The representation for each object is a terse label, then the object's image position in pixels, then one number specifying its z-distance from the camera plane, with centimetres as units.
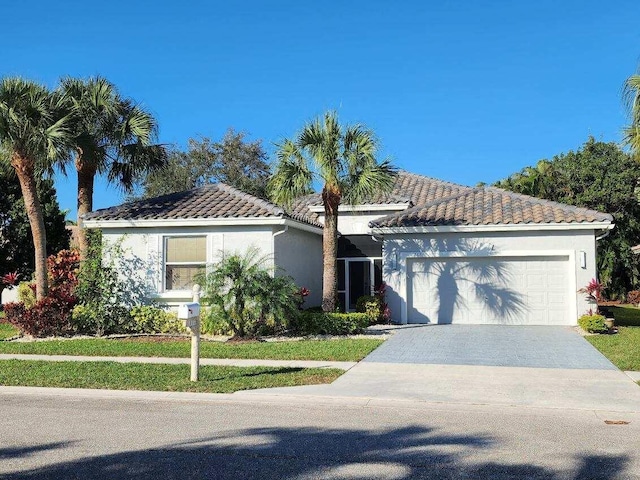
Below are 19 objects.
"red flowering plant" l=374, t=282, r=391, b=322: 1892
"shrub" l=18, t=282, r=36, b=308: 1747
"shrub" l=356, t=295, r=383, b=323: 1862
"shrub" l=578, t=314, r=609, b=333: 1636
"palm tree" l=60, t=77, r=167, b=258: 1811
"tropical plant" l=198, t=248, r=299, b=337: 1484
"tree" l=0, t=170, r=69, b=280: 2512
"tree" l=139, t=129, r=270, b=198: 4031
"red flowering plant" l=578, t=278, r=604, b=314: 1741
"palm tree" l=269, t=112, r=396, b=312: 1608
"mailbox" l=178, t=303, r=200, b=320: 951
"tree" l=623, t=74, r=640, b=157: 1212
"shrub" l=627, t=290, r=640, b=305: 2490
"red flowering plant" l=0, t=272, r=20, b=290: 1717
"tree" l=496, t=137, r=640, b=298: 3156
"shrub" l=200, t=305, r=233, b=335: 1483
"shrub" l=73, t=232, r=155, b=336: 1666
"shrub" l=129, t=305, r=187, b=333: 1689
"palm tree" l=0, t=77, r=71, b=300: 1548
